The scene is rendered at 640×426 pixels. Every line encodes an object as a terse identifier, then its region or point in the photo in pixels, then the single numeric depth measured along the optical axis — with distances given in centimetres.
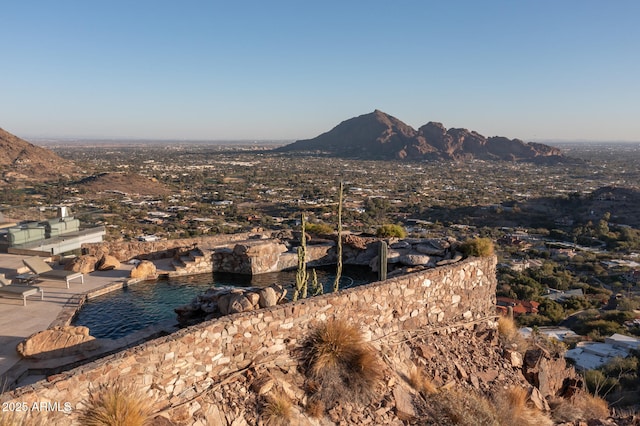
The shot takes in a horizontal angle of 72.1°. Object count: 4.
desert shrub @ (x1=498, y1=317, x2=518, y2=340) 926
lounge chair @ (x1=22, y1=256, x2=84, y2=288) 892
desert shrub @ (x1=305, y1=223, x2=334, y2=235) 1361
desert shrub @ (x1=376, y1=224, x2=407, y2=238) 1330
